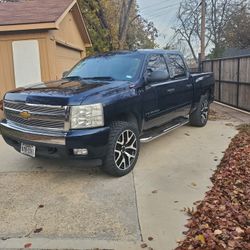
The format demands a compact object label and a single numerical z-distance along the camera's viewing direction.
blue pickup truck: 3.37
